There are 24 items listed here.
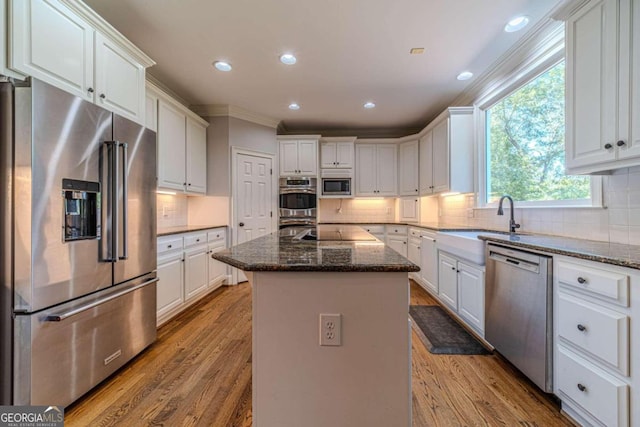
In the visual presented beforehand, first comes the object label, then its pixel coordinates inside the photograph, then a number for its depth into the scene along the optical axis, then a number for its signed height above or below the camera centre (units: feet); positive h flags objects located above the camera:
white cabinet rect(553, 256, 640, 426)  3.92 -2.05
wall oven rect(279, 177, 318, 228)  15.47 +0.60
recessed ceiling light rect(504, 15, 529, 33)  7.10 +5.03
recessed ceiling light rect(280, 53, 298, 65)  8.89 +5.12
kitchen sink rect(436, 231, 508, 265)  7.50 -0.95
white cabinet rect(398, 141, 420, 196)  15.53 +2.63
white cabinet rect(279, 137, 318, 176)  15.69 +3.22
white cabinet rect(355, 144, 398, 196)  16.55 +2.56
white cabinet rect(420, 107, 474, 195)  11.47 +2.74
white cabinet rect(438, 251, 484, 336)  7.70 -2.39
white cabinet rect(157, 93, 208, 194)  10.06 +2.70
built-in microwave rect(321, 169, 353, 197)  16.24 +1.81
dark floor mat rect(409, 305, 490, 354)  7.40 -3.63
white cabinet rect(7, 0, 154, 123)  4.82 +3.32
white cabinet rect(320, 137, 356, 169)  16.34 +3.54
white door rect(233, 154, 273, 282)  13.84 +0.83
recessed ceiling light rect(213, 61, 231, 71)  9.46 +5.17
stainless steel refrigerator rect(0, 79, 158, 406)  4.40 -0.55
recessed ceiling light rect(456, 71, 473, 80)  10.07 +5.15
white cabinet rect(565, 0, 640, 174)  4.71 +2.39
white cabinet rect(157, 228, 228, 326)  8.79 -2.08
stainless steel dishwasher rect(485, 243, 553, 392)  5.32 -2.09
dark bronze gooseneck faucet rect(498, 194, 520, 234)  8.18 -0.32
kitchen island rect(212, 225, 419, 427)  3.55 -1.73
